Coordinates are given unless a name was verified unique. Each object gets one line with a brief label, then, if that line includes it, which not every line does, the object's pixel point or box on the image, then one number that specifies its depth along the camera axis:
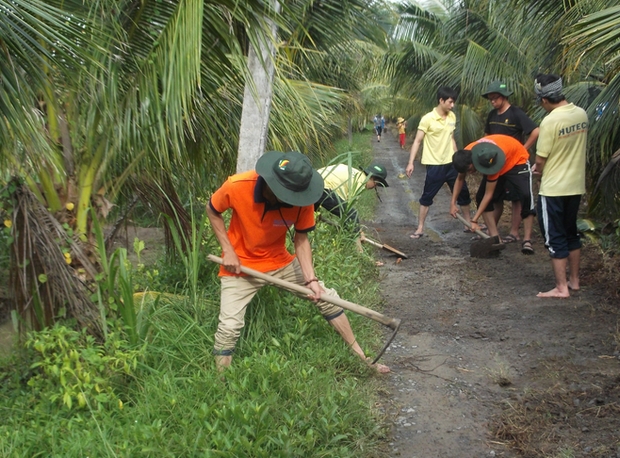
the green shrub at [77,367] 3.79
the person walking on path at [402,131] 33.38
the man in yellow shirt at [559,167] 5.68
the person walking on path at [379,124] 44.81
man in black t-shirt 7.80
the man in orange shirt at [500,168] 7.38
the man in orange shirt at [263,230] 3.95
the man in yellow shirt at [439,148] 8.54
